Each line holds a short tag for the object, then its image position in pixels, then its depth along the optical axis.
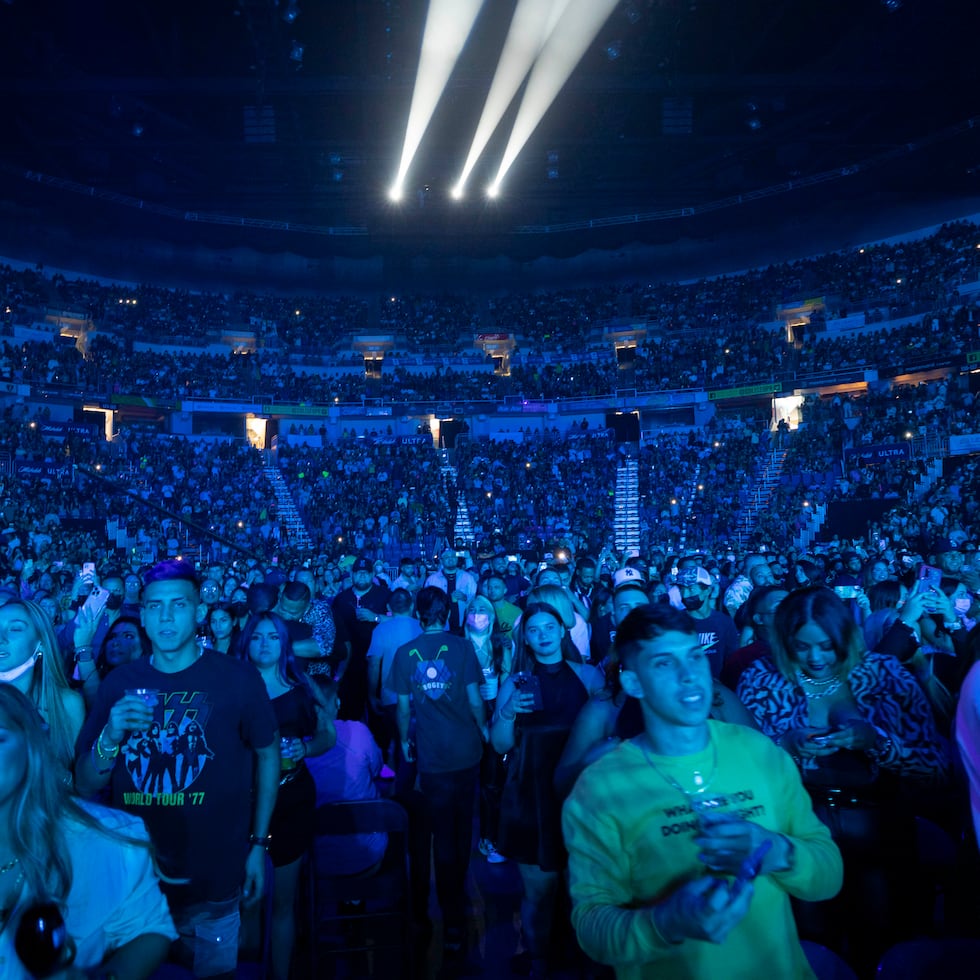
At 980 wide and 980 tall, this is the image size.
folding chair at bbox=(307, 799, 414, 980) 3.71
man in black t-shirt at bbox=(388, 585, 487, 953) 4.29
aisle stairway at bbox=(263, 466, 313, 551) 27.05
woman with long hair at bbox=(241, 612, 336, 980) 3.45
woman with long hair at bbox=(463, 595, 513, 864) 4.71
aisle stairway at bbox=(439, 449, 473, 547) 27.67
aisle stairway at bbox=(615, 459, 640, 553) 27.02
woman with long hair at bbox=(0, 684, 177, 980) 1.57
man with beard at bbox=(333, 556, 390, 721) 6.85
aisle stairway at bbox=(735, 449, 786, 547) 25.62
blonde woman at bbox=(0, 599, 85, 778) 2.57
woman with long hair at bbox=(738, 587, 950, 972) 2.87
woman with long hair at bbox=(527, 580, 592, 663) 4.23
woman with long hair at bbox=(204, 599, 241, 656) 5.94
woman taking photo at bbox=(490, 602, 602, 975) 3.37
